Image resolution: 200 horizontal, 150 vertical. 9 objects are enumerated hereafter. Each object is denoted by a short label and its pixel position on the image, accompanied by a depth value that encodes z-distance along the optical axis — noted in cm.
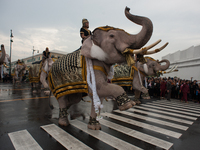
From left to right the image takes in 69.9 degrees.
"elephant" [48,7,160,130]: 289
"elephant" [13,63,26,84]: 1599
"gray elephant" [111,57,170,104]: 764
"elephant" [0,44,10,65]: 561
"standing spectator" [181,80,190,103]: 1052
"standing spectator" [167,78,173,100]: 1096
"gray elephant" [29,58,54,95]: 810
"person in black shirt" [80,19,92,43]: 440
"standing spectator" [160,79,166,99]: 1183
